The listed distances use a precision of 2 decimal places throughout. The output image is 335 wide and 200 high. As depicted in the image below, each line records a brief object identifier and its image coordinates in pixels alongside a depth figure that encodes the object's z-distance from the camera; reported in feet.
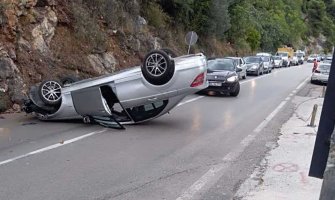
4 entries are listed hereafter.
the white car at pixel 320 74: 98.48
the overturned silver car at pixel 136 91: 35.17
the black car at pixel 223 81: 64.03
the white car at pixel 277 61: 179.11
